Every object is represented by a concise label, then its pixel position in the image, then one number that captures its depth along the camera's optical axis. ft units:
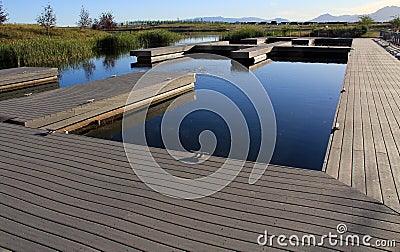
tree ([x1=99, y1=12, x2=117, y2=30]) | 114.32
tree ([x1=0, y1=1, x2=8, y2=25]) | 74.96
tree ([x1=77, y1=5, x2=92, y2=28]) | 124.34
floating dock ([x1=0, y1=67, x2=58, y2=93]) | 26.73
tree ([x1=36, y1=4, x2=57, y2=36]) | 81.15
